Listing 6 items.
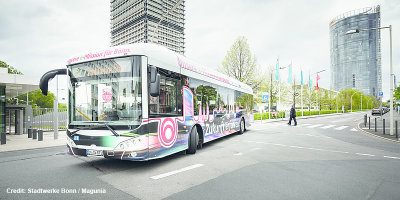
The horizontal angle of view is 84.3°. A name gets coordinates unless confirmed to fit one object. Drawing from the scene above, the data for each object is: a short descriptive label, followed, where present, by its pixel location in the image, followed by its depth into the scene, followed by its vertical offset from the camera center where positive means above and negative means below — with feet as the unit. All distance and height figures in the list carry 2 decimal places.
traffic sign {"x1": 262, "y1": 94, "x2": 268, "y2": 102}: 84.56 +1.57
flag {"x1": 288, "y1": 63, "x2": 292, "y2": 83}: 101.73 +11.97
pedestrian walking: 67.10 -3.38
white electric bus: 16.80 +0.05
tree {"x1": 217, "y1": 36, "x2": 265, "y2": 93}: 102.63 +17.90
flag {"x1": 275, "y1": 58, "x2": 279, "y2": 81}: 97.34 +14.08
